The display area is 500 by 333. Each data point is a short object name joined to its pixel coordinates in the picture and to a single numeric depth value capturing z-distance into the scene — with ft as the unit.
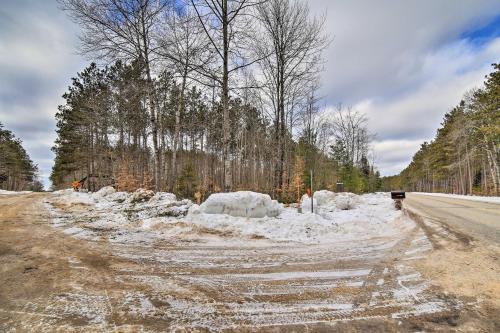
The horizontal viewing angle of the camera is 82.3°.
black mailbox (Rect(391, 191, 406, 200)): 37.35
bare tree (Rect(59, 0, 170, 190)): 42.70
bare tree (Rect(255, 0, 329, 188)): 51.16
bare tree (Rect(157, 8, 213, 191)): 38.71
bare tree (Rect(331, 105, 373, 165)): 123.65
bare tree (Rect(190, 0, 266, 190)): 35.45
